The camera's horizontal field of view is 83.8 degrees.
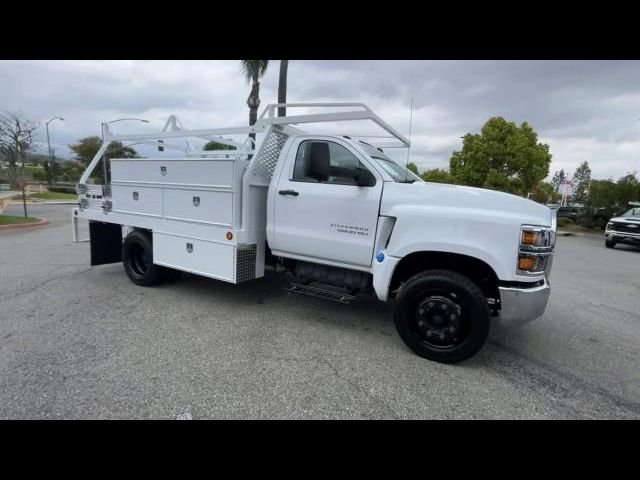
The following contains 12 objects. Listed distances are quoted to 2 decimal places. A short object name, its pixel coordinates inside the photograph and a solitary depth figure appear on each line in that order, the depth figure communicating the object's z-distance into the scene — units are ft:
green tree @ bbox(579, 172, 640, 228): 64.59
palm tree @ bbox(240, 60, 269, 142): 36.50
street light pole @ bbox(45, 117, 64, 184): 153.40
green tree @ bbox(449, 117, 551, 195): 73.77
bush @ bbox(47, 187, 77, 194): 134.82
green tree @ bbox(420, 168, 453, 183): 148.87
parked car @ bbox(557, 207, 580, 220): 79.39
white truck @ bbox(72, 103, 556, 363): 10.60
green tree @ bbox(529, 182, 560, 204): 97.89
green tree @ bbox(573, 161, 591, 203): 74.21
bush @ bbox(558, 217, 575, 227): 82.15
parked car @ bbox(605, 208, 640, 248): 43.47
